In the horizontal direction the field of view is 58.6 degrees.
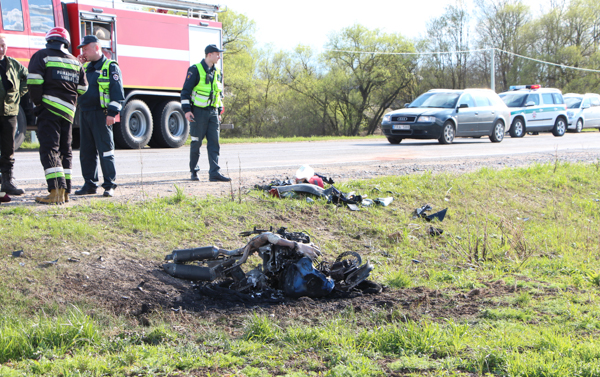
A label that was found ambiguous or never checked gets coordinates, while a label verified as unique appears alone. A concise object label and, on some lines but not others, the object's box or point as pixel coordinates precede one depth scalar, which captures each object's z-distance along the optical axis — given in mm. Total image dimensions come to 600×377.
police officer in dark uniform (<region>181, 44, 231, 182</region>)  7840
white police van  22125
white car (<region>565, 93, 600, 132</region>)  26391
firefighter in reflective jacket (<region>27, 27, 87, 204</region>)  5980
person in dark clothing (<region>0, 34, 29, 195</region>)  6180
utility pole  40344
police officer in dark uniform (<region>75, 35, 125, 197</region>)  6613
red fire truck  11641
